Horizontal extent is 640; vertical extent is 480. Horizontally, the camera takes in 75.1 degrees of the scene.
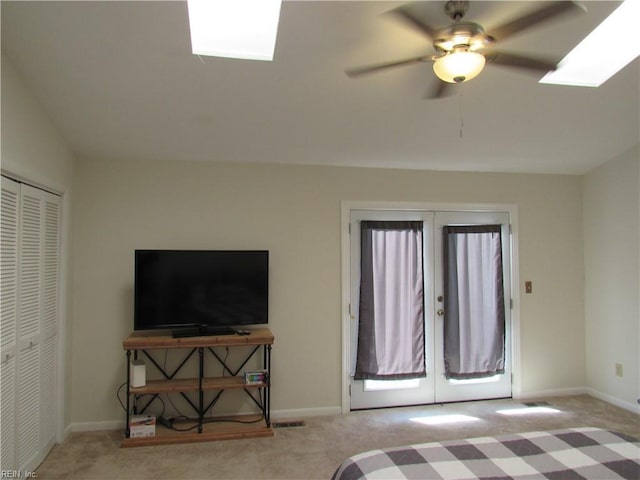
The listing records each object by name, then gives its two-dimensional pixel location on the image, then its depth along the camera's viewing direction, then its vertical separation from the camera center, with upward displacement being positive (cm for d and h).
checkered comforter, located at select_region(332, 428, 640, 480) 162 -79
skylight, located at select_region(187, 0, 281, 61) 241 +141
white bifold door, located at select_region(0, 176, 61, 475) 250 -36
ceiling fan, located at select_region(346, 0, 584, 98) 165 +98
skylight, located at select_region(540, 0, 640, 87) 263 +143
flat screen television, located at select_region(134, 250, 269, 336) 336 -18
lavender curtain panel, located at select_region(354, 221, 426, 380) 399 -33
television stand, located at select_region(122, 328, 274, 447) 326 -95
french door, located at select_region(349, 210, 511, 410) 402 -43
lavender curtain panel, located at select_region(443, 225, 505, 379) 415 -35
